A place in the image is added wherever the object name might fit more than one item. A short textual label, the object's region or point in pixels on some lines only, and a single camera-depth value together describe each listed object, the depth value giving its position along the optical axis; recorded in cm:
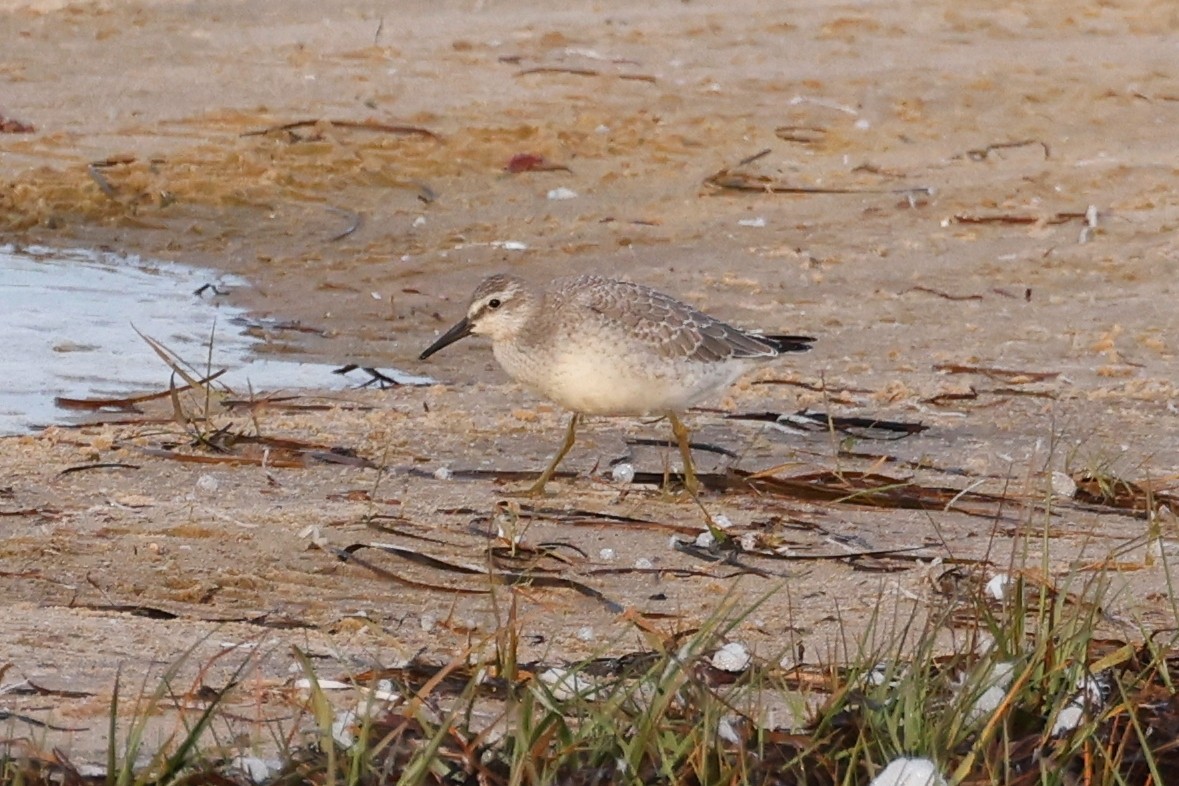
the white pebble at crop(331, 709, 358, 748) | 655
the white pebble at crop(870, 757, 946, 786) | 639
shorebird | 1191
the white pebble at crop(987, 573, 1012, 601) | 903
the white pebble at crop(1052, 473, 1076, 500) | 1138
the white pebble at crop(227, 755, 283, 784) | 643
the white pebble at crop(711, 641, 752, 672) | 777
